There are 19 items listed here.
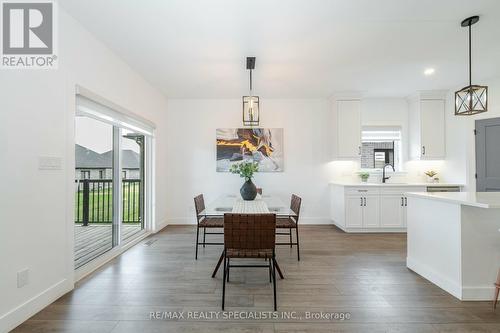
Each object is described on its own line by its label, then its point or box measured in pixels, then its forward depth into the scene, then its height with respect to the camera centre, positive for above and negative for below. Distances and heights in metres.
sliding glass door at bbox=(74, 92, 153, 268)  3.08 -0.16
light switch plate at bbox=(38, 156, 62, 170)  2.14 +0.05
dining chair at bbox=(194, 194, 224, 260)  3.23 -0.77
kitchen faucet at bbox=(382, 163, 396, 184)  5.11 -0.22
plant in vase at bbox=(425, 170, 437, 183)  5.05 -0.17
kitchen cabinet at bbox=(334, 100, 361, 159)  4.97 +0.83
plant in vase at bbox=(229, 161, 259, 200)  3.38 -0.24
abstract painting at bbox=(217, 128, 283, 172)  5.24 +0.44
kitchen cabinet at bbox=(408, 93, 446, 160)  4.88 +0.83
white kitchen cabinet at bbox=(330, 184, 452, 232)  4.61 -0.76
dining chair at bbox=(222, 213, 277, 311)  2.17 -0.63
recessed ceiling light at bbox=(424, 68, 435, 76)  3.78 +1.54
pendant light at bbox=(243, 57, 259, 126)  3.19 +0.83
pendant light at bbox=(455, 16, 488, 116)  2.46 +0.72
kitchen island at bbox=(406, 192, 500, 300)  2.23 -0.75
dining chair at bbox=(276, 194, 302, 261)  3.20 -0.78
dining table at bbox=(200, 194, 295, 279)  2.67 -0.50
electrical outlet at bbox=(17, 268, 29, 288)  1.92 -0.90
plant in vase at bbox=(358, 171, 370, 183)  5.01 -0.19
